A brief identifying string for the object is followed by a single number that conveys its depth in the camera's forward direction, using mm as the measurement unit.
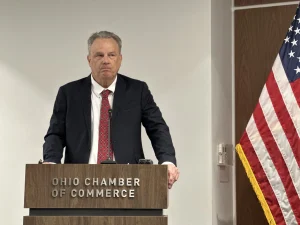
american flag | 4082
